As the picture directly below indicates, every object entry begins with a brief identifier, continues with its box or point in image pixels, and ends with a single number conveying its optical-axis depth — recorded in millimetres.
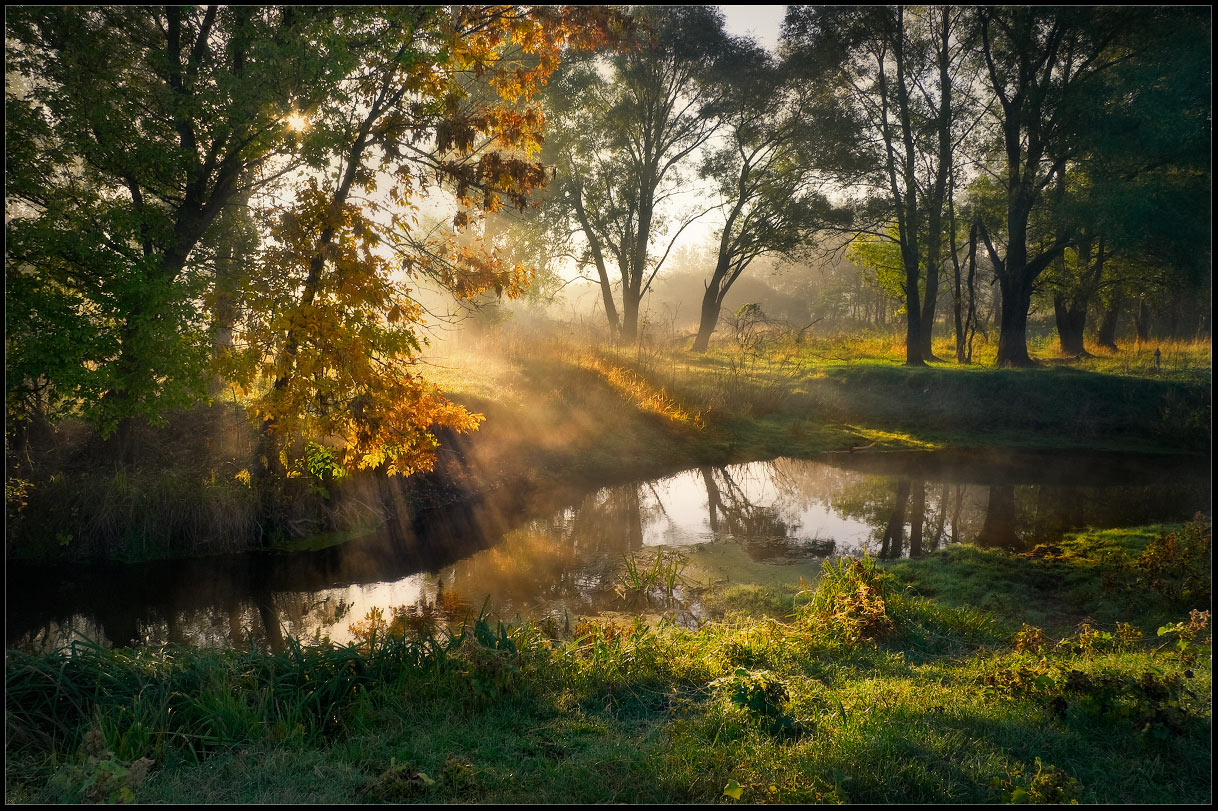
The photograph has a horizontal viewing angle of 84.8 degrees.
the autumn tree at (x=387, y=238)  8047
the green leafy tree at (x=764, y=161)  25531
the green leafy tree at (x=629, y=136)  26188
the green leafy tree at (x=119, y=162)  7699
